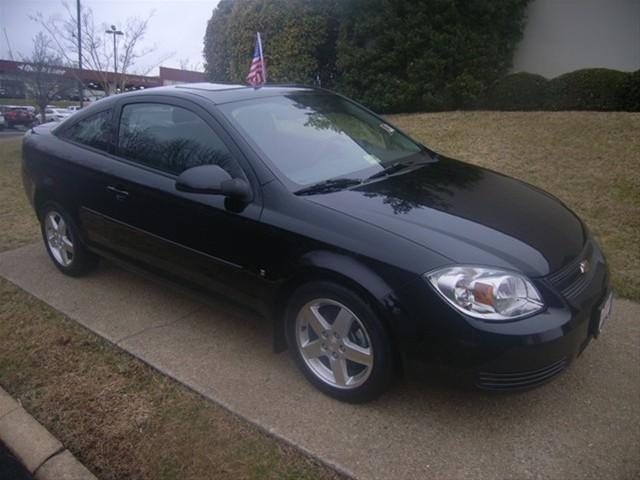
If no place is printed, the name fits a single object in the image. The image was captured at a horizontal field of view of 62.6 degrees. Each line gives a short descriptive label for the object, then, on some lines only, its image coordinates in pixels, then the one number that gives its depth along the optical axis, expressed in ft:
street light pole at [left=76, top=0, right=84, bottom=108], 48.84
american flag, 32.81
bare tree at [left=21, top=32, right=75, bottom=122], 54.53
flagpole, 32.32
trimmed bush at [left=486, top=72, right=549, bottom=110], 30.66
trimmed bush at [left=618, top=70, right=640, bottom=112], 27.40
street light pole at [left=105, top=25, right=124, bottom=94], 49.65
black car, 7.50
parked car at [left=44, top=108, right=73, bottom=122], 96.67
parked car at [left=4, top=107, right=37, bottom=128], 96.84
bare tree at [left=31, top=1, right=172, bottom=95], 49.52
